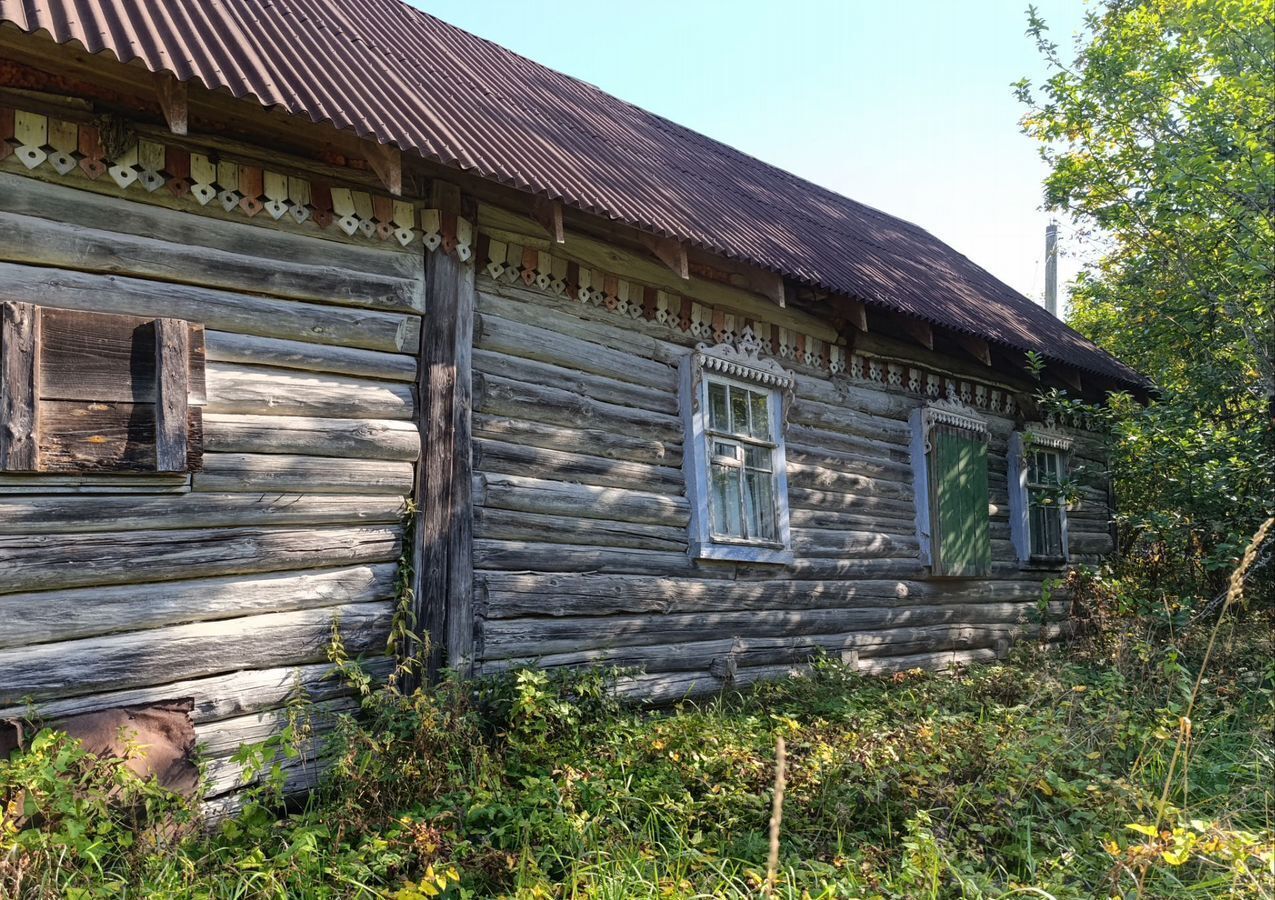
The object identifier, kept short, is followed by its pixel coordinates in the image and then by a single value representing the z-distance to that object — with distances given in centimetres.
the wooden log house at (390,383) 417
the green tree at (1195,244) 876
